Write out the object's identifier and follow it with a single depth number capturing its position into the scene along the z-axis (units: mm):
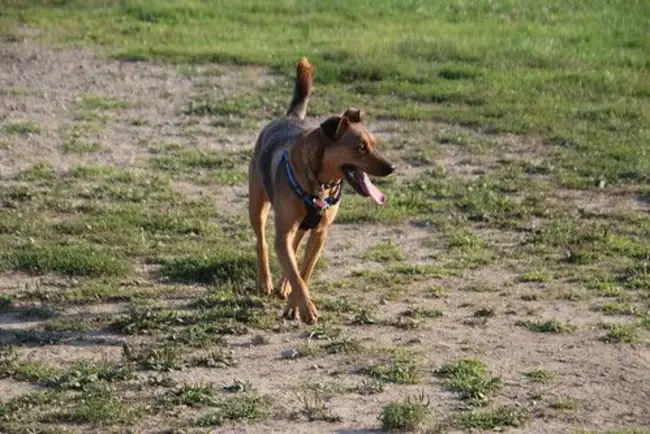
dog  15914
